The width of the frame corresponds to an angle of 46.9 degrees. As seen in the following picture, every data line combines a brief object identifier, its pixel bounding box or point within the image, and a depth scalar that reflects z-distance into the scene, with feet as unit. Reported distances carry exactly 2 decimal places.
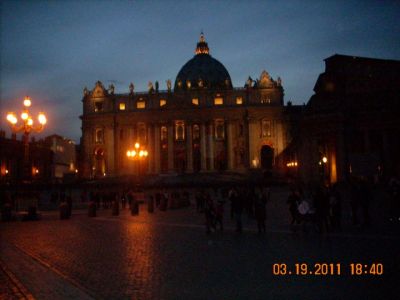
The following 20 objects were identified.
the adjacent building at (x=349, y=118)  118.52
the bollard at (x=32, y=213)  76.02
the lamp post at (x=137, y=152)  137.27
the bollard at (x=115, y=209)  84.80
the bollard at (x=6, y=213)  75.10
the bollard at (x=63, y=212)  77.65
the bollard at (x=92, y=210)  81.35
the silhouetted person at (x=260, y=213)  49.88
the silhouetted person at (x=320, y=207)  47.03
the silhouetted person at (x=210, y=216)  50.24
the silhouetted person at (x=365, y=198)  49.78
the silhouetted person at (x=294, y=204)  53.24
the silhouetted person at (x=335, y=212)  49.67
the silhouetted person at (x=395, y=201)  52.47
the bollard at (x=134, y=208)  83.35
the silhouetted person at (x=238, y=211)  50.99
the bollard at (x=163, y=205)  93.61
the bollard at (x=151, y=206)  89.56
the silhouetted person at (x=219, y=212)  53.26
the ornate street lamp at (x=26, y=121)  63.82
